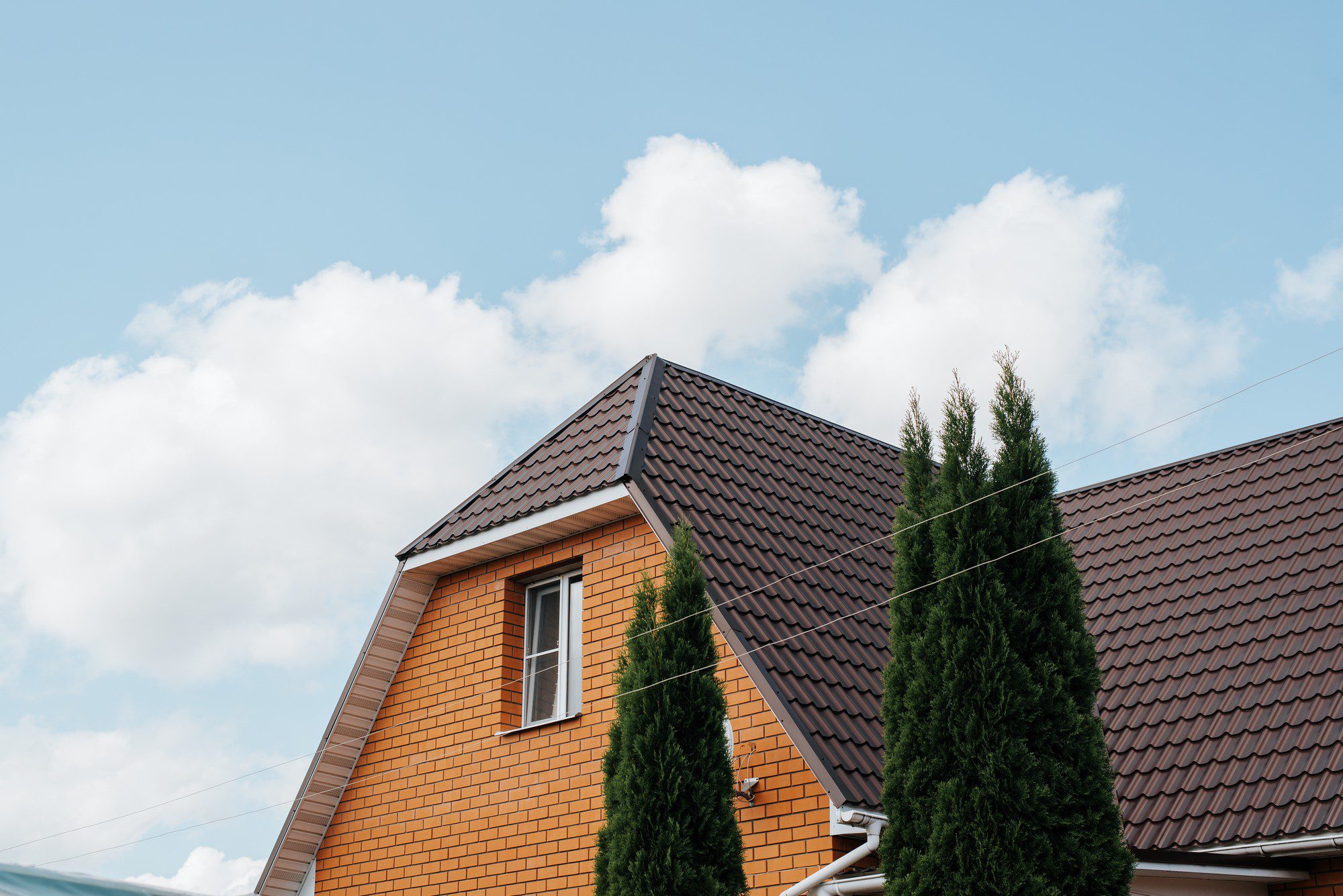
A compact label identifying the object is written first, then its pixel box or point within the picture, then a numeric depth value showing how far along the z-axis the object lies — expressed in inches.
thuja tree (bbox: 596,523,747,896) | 278.5
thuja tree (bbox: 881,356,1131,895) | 259.9
